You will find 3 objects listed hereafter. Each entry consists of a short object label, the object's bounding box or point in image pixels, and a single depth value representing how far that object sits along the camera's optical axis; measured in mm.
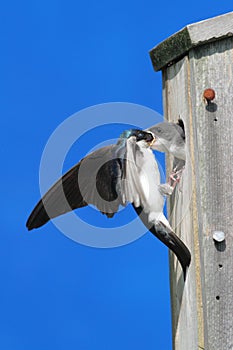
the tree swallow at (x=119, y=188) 5266
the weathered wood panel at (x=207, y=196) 5180
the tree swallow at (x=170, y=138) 5691
